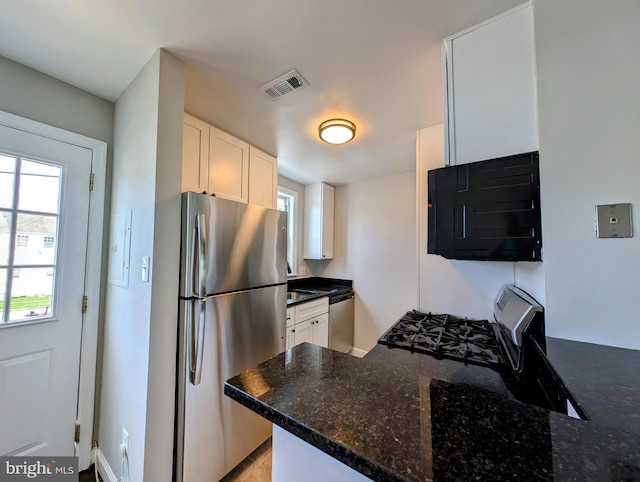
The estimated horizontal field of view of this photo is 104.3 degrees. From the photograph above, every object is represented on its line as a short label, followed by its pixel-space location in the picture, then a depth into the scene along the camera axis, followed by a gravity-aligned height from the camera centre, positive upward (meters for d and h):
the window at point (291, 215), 3.36 +0.51
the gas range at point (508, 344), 0.77 -0.44
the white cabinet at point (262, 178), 2.29 +0.72
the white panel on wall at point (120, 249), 1.43 +0.01
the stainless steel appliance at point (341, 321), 2.92 -0.85
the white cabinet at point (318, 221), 3.39 +0.44
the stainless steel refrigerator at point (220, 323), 1.33 -0.43
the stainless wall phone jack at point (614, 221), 0.83 +0.11
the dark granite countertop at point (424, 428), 0.37 -0.33
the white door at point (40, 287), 1.34 -0.21
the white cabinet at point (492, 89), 1.03 +0.73
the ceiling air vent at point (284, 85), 1.43 +1.01
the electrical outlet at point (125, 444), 1.30 -1.02
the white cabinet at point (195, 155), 1.75 +0.70
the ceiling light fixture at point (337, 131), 1.85 +0.93
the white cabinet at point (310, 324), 2.32 -0.72
